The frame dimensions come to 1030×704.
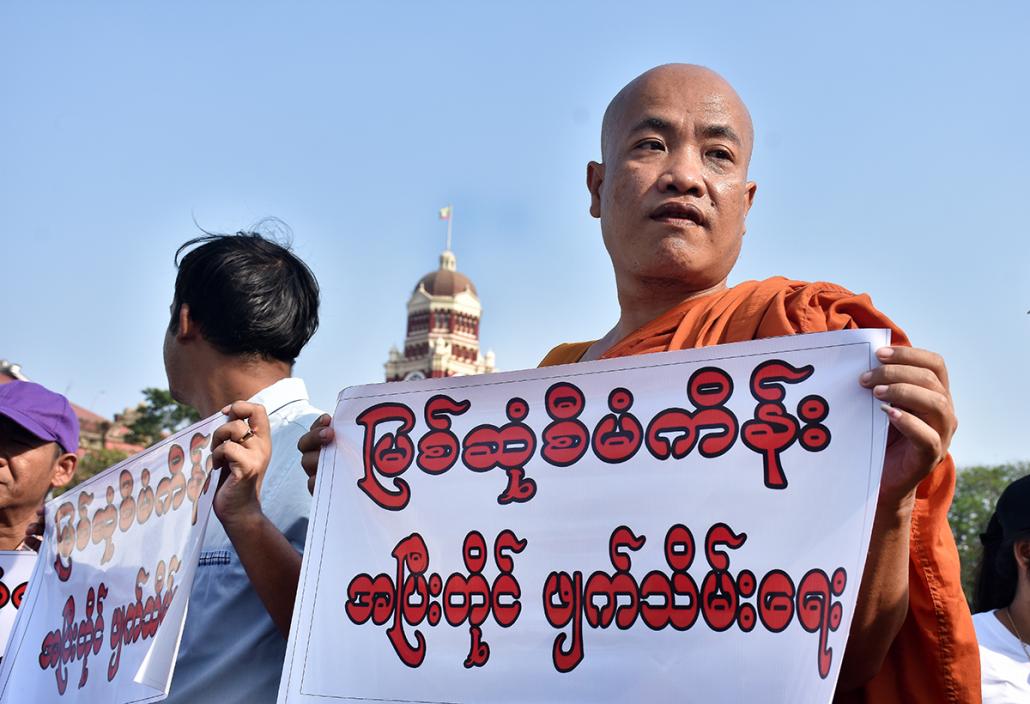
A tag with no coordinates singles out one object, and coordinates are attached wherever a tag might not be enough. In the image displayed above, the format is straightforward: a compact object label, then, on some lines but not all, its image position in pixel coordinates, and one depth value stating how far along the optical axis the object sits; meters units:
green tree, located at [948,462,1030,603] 35.38
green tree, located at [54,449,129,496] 32.34
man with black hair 2.25
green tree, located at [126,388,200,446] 42.00
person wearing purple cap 3.40
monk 1.64
